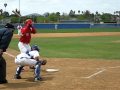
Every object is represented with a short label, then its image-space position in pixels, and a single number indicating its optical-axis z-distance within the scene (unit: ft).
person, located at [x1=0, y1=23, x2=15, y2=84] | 33.06
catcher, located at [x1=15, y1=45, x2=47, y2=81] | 34.60
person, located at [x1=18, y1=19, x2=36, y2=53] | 40.22
